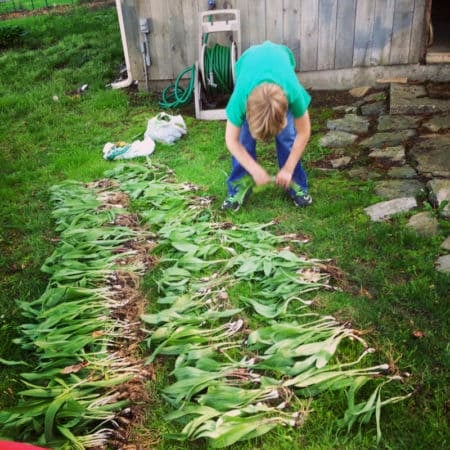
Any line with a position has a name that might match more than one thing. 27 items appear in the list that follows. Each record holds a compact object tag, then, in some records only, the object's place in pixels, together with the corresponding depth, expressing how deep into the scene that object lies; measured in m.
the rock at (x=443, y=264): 3.08
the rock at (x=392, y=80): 6.19
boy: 2.71
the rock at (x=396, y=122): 5.15
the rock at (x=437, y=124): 4.98
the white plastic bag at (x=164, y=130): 5.50
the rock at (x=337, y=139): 5.06
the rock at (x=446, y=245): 3.27
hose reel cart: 5.88
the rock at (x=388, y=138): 4.88
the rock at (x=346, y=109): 5.79
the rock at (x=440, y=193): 3.66
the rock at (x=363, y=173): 4.36
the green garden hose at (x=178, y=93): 6.34
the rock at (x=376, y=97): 5.95
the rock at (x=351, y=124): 5.30
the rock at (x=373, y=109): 5.63
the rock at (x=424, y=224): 3.46
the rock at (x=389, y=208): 3.74
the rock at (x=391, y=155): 4.55
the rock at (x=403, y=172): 4.27
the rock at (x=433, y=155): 4.23
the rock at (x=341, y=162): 4.63
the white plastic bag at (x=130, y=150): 5.26
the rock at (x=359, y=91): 6.20
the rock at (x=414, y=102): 5.41
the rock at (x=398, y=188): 3.99
